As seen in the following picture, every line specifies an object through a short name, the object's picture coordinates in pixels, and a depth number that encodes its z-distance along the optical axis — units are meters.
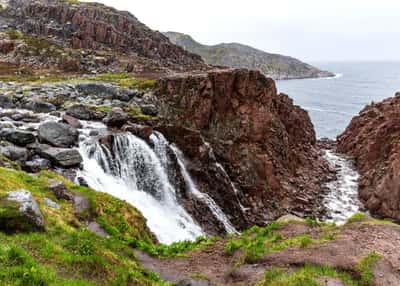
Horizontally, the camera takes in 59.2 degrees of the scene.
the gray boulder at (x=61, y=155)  25.56
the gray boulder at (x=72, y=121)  31.67
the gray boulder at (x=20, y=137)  25.94
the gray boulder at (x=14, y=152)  23.64
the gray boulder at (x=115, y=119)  34.72
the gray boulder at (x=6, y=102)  34.93
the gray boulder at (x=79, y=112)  35.34
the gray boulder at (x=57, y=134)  27.66
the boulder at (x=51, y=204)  16.29
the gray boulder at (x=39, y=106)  35.47
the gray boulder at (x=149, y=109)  40.75
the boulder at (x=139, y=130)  33.44
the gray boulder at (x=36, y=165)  23.77
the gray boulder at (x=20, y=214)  11.78
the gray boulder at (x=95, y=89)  42.78
